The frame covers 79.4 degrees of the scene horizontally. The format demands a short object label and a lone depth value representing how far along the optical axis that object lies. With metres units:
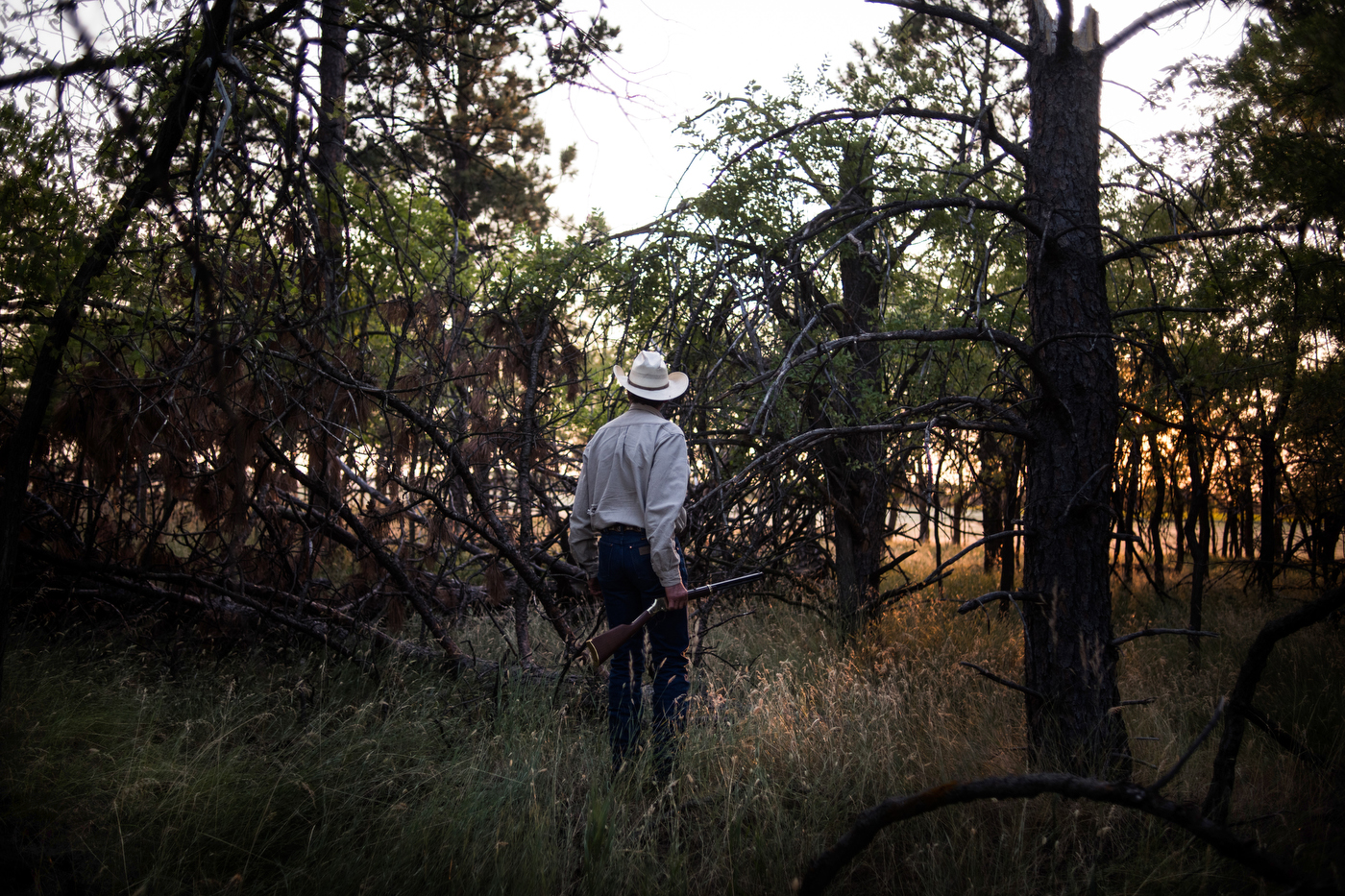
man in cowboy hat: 3.96
